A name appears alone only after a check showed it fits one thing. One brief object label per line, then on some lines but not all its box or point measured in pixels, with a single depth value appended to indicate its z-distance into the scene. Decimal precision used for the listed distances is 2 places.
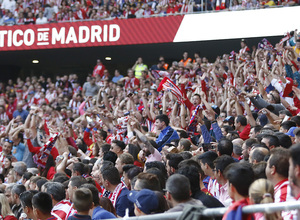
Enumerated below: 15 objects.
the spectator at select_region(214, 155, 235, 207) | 9.60
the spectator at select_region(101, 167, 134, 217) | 10.14
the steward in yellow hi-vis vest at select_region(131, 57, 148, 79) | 34.75
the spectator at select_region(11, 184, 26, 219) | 12.48
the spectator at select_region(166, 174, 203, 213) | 7.59
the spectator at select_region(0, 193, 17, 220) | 11.21
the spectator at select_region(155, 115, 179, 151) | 15.45
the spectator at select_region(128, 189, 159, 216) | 7.69
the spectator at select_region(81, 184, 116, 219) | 8.90
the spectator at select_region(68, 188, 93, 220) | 8.66
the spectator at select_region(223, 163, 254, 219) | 7.07
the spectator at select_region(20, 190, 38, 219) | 10.48
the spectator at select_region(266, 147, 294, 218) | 7.27
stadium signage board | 34.50
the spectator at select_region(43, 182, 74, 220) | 10.30
